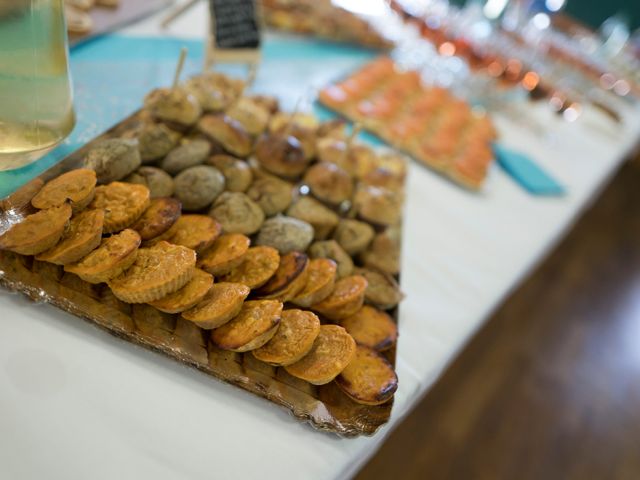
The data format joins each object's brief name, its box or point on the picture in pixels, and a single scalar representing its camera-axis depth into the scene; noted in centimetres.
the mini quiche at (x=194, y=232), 107
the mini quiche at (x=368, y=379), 98
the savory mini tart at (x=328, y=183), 139
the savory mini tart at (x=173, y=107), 133
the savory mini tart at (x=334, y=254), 123
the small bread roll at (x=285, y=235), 117
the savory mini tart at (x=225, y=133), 136
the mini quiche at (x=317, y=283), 109
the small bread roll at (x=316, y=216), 130
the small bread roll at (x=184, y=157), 123
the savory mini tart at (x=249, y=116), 150
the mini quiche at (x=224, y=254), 105
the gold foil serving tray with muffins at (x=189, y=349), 97
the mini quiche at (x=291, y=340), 97
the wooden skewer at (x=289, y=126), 154
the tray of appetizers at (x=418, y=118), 210
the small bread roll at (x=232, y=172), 129
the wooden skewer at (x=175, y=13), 221
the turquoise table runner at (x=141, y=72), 135
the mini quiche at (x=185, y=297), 96
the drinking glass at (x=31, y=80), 100
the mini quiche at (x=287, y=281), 107
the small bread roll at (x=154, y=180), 116
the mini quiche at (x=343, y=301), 112
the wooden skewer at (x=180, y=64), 131
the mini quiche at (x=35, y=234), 93
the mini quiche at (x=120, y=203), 102
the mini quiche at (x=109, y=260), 93
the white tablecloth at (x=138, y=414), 85
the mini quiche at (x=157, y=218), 104
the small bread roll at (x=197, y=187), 119
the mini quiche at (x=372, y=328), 111
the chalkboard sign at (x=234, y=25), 193
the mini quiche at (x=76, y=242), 94
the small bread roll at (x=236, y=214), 118
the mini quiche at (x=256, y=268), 106
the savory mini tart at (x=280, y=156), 139
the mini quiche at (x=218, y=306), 96
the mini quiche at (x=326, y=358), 97
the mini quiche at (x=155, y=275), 94
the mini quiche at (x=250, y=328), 95
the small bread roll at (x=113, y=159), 110
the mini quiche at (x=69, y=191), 99
